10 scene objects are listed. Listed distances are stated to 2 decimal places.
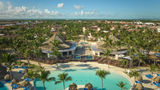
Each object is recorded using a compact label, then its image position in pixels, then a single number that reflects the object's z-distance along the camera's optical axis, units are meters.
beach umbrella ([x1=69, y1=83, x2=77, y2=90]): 21.28
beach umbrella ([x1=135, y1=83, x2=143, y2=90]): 21.23
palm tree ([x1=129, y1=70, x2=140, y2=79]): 22.82
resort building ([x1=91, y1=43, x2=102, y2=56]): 41.44
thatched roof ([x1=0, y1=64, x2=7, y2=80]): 27.45
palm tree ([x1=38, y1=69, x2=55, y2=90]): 19.53
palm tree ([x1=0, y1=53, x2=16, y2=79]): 24.20
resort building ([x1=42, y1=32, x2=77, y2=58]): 40.77
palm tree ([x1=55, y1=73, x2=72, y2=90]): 20.11
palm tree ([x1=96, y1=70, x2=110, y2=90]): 20.81
